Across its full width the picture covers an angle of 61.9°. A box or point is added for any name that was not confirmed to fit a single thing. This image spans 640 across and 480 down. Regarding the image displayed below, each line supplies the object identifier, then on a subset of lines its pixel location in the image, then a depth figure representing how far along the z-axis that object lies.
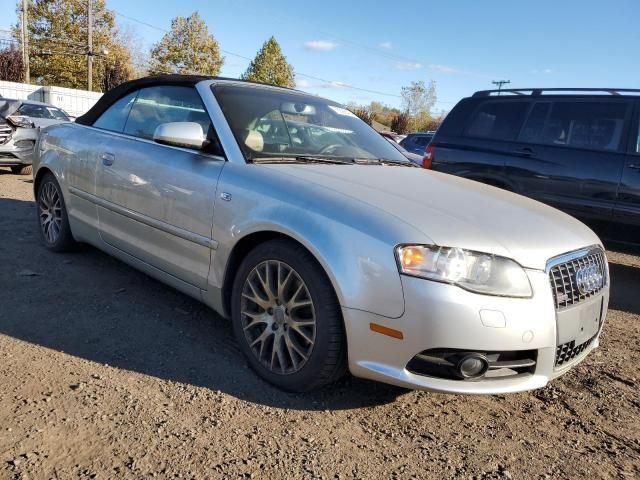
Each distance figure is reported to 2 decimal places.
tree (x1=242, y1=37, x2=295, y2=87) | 49.78
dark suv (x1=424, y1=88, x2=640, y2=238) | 5.23
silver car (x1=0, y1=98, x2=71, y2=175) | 9.67
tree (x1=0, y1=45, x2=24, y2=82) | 37.31
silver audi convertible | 2.34
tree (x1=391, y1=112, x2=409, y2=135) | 57.62
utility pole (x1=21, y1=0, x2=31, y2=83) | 34.69
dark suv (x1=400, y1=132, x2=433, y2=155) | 17.20
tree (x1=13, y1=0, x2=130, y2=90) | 37.91
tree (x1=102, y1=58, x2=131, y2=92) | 41.59
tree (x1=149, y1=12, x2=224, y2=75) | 45.09
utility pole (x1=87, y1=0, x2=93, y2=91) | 33.38
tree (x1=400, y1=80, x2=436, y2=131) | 69.75
